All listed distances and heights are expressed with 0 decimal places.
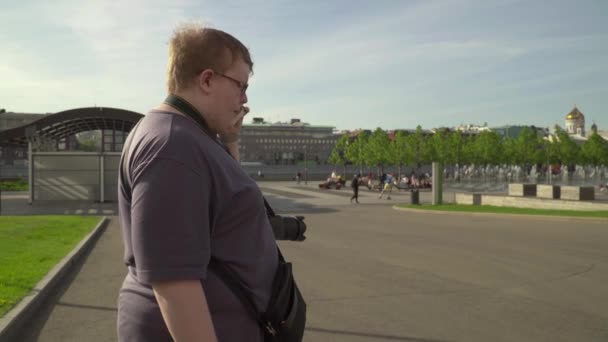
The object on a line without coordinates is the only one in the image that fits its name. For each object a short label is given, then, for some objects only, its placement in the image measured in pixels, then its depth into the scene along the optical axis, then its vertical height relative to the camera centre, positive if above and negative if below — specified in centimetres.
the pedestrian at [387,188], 3559 -114
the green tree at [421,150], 6875 +273
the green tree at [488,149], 7081 +292
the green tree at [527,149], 7350 +302
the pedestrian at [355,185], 2948 -78
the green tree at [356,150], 8375 +333
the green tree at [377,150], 7281 +290
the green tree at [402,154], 6812 +222
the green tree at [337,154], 8844 +280
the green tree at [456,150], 7081 +282
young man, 151 -12
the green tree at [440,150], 7000 +276
